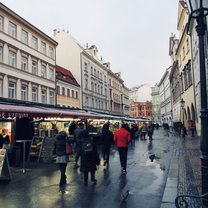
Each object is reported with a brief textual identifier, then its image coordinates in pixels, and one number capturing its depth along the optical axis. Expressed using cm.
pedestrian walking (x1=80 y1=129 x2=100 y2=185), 799
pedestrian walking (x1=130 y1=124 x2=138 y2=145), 2630
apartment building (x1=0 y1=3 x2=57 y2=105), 2389
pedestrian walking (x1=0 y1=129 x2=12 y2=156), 1136
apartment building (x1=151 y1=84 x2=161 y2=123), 12032
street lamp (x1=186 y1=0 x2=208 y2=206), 462
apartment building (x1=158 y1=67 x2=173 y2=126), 6994
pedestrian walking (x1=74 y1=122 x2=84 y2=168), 1158
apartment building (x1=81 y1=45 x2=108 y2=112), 4403
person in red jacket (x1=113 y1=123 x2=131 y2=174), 970
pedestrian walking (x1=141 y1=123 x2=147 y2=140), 3133
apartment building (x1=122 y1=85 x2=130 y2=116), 7350
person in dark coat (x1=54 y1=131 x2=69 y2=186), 823
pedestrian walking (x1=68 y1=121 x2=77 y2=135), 1865
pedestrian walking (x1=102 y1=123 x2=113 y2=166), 1164
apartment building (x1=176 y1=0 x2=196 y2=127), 3018
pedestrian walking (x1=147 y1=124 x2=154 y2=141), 2655
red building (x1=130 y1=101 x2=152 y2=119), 14362
